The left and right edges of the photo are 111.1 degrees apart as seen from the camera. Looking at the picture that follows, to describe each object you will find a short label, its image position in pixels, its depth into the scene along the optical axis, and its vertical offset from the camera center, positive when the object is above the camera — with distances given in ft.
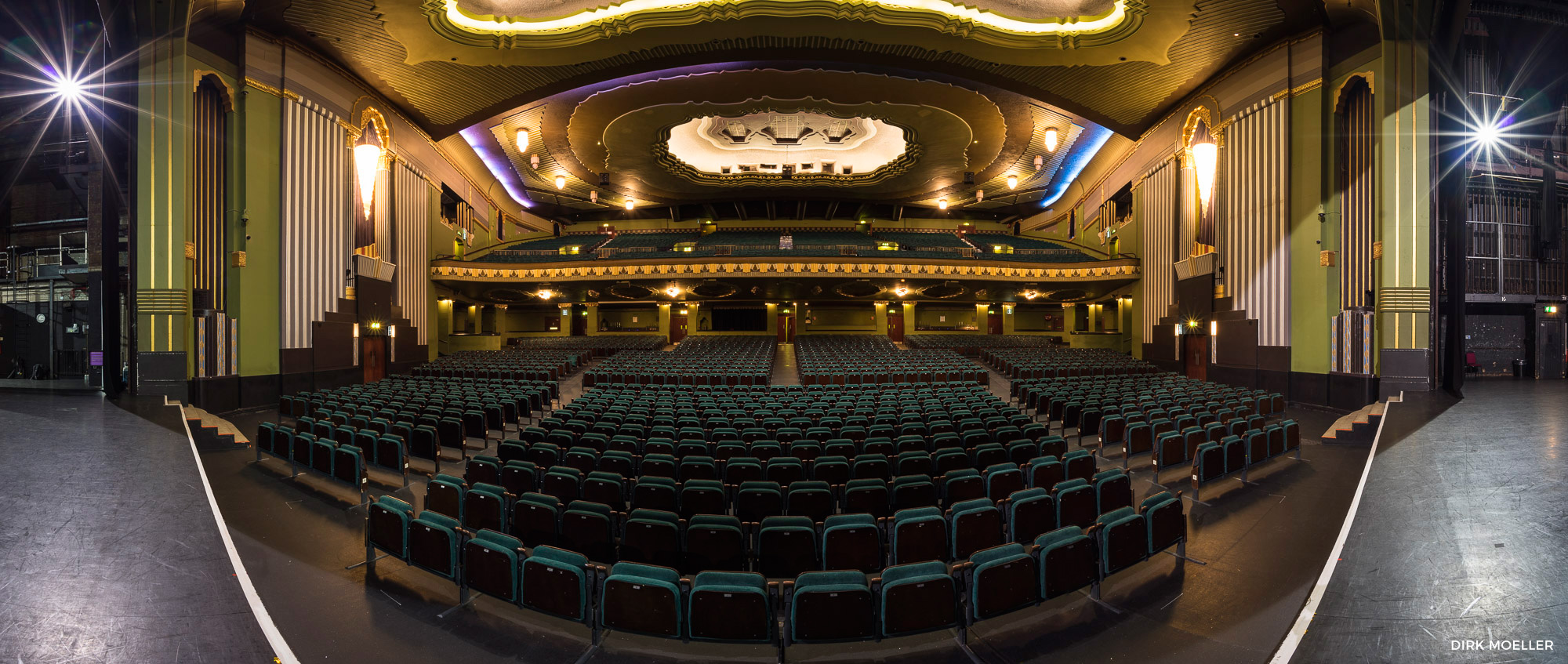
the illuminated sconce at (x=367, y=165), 46.73 +14.92
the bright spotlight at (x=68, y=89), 37.67 +17.70
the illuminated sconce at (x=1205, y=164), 46.98 +14.68
